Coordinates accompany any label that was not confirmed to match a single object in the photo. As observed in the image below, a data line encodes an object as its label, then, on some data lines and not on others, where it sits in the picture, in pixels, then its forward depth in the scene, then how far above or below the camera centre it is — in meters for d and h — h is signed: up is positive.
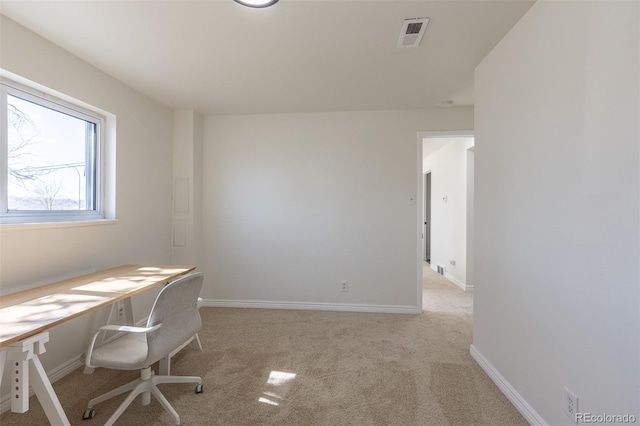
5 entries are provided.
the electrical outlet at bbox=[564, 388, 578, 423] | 1.38 -0.93
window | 1.92 +0.40
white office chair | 1.55 -0.78
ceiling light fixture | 1.54 +1.13
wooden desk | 1.24 -0.52
